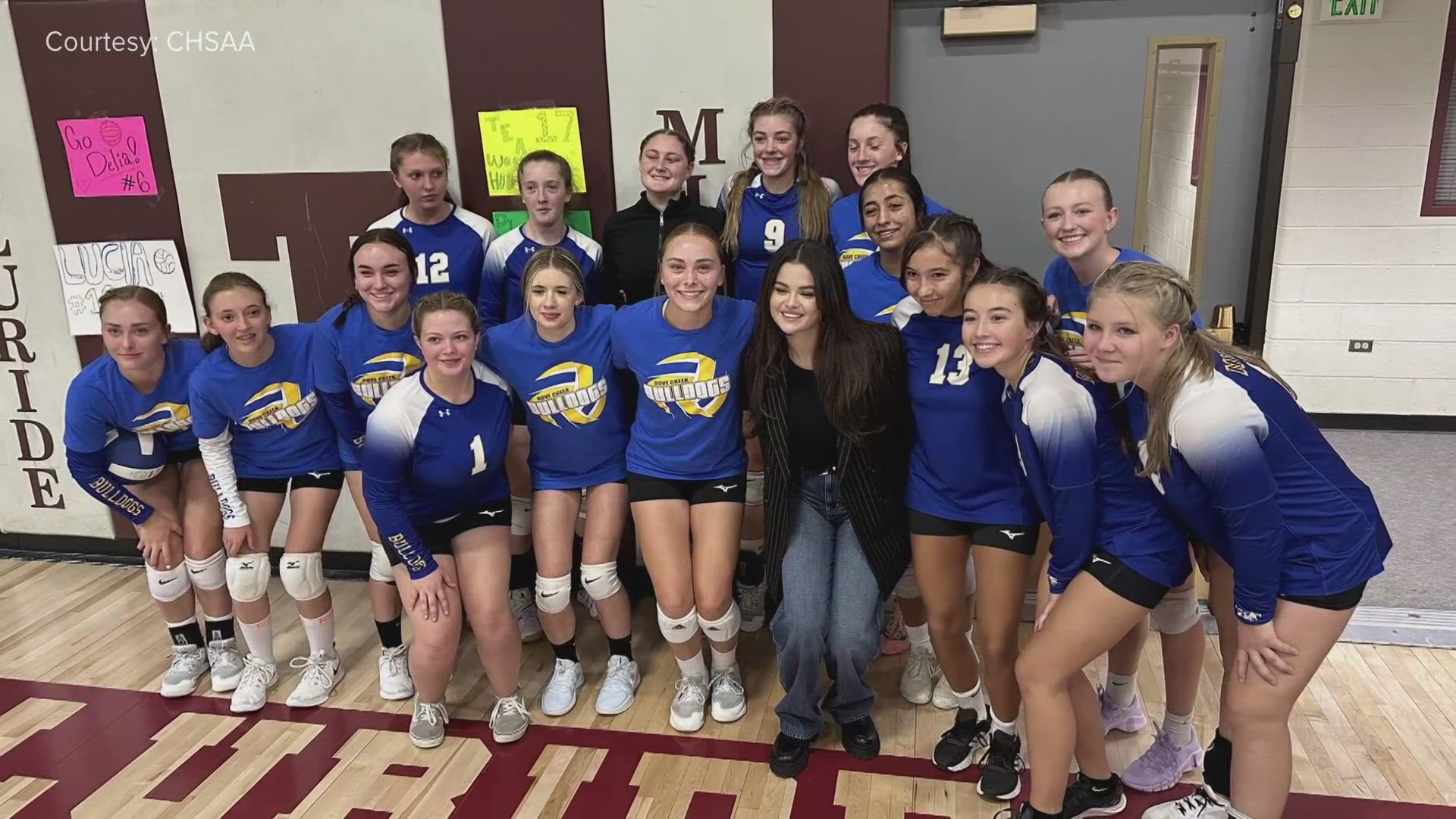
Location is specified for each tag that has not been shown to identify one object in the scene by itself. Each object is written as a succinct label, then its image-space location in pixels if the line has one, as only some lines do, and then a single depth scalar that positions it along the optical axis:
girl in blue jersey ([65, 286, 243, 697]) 2.77
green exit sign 4.17
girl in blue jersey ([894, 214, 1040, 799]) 2.21
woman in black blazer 2.33
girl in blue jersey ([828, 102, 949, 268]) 2.70
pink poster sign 3.43
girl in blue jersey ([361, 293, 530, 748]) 2.48
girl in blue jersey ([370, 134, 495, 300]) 2.97
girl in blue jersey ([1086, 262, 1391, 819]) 1.74
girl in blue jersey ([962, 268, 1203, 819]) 1.96
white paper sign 3.54
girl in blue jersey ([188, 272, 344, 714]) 2.78
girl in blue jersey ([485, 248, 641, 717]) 2.64
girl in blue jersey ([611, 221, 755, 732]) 2.57
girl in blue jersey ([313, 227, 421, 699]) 2.67
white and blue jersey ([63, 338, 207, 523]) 2.77
